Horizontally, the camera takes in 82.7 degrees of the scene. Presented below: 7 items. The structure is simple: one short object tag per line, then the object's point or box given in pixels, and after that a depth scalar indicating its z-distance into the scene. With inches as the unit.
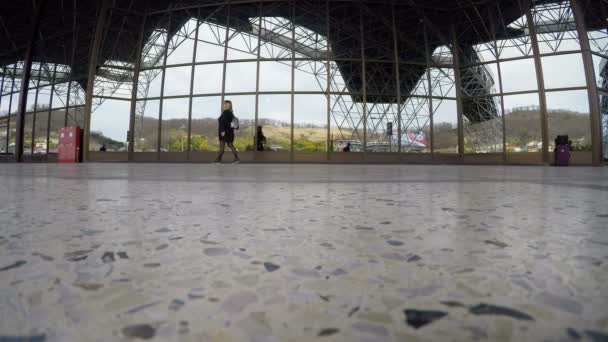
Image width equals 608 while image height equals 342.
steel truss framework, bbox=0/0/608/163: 565.9
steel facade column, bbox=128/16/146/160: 600.3
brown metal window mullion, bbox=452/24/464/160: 601.5
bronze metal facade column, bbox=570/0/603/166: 518.6
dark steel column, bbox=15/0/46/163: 580.7
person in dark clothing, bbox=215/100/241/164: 363.7
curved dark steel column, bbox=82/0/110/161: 588.7
